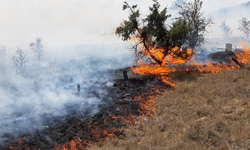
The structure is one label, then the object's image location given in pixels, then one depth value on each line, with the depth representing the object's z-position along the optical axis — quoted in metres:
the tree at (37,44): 73.71
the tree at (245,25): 94.38
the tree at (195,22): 31.22
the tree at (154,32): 21.98
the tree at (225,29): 128.25
